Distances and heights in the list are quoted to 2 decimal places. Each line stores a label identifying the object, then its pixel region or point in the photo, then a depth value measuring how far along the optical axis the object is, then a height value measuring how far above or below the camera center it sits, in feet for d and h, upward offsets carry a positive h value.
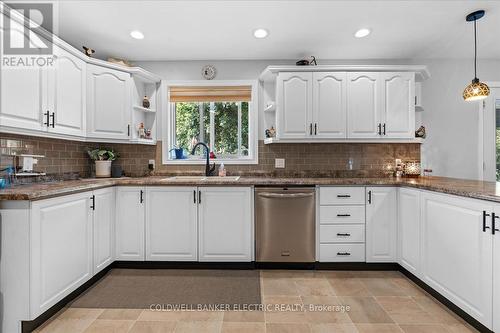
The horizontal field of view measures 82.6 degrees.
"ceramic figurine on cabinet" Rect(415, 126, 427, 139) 11.03 +1.33
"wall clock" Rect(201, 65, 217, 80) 12.03 +4.07
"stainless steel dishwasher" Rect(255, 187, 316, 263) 9.74 -1.92
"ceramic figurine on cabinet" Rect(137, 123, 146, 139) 11.38 +1.45
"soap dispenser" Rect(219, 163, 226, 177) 11.68 -0.16
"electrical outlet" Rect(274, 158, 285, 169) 12.00 +0.18
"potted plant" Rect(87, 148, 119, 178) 11.07 +0.28
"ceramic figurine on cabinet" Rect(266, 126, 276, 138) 11.60 +1.43
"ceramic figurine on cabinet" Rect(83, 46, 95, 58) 10.15 +4.15
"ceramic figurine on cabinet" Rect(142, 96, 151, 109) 11.70 +2.64
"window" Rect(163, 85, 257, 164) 12.48 +1.74
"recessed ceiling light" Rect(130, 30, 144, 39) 9.66 +4.58
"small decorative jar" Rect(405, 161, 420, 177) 11.25 -0.07
